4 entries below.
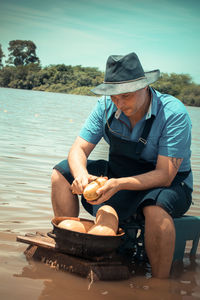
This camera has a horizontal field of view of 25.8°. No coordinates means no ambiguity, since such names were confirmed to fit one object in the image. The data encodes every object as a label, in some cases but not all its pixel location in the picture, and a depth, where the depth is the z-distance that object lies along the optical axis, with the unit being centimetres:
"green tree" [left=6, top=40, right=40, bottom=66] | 12100
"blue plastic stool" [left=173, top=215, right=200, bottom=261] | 346
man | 312
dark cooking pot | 291
